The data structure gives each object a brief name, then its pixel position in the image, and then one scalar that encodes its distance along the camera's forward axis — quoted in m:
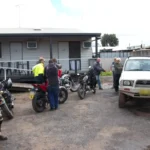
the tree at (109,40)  53.81
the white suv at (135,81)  5.85
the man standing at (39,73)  6.44
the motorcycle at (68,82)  8.43
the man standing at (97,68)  9.00
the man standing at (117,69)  8.12
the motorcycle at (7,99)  5.51
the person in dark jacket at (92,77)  8.23
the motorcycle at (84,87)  7.59
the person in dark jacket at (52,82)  6.11
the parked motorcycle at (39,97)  6.00
